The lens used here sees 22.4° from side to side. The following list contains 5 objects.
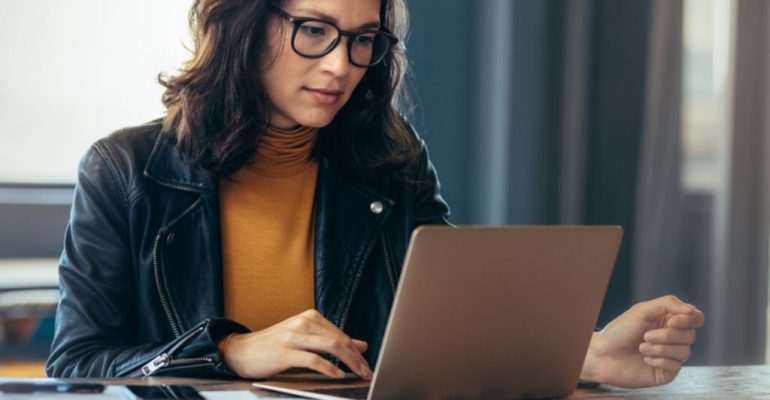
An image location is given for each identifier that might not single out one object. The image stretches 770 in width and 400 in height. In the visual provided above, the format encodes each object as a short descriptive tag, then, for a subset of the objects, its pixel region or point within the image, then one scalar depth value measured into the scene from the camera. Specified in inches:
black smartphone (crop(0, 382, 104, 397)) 66.2
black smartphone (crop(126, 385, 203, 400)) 66.4
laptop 64.6
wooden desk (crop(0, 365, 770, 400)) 69.9
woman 77.1
